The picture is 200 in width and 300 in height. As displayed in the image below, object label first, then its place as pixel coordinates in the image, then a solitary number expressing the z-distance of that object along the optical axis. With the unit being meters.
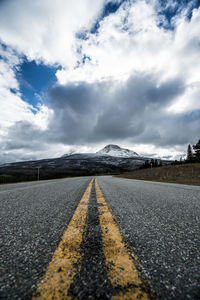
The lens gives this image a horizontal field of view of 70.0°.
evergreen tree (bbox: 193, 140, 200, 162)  47.42
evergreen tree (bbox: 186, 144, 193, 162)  65.39
